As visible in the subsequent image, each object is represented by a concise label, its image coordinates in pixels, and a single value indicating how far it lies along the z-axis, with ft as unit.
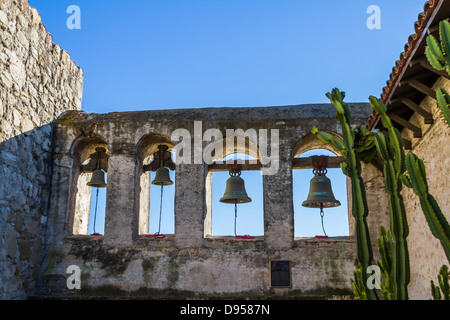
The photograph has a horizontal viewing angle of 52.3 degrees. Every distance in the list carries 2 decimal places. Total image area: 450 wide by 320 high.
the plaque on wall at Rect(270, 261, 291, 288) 22.80
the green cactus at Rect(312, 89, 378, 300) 12.96
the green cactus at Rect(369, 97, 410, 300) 12.05
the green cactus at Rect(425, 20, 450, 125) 10.67
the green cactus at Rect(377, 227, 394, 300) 13.07
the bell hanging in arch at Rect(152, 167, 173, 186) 26.81
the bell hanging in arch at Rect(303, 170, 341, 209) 23.86
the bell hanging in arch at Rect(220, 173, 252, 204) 25.26
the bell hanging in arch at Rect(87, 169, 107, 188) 27.07
